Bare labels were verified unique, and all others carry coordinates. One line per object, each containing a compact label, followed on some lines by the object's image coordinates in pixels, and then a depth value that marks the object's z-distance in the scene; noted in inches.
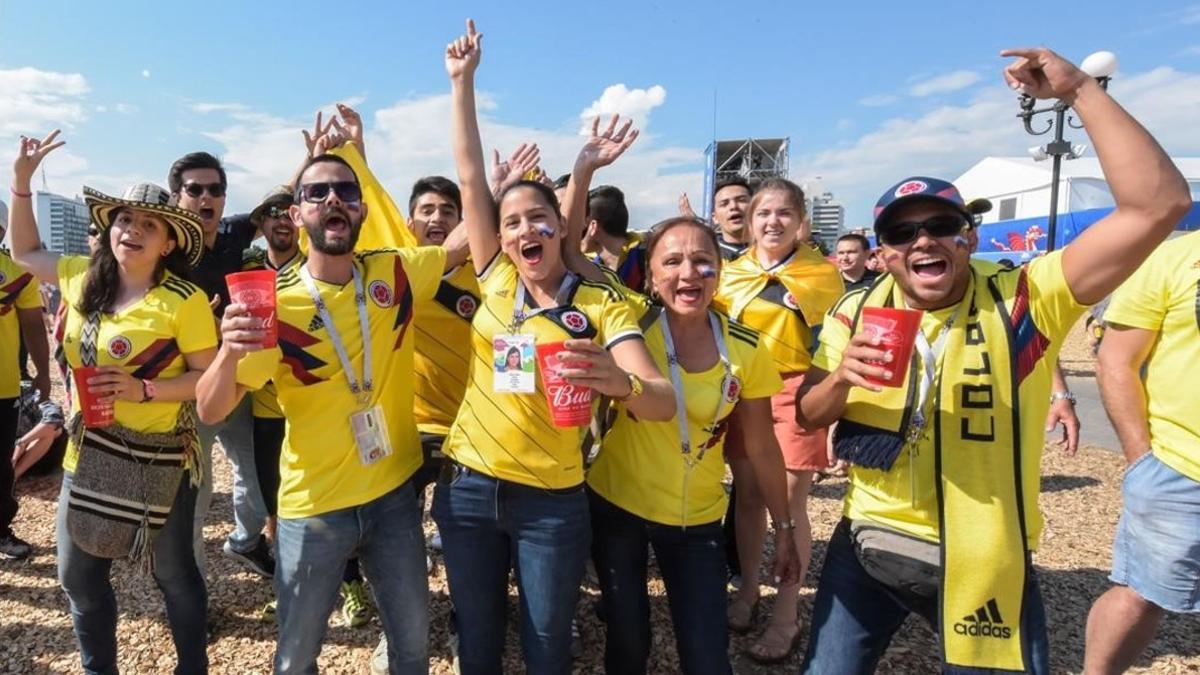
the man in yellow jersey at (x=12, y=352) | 162.9
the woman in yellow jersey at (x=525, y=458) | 92.8
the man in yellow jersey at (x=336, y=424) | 92.9
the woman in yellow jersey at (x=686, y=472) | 100.9
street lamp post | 500.1
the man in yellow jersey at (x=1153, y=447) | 101.2
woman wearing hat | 101.2
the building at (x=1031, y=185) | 994.7
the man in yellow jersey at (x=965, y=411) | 76.4
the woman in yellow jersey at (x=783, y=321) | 135.3
